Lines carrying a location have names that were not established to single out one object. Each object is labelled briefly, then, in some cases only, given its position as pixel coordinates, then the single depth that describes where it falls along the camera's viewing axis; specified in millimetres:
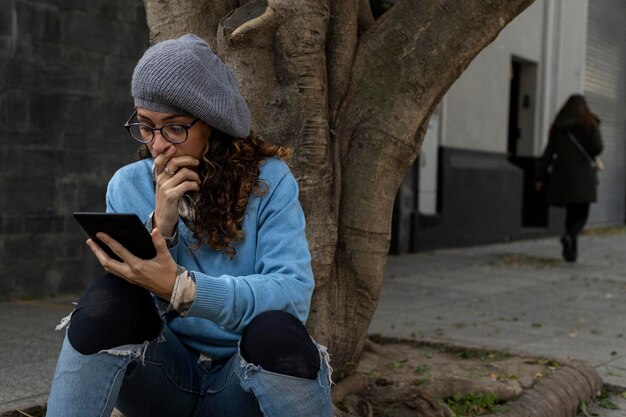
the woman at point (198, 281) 2402
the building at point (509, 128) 12086
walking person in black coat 11180
